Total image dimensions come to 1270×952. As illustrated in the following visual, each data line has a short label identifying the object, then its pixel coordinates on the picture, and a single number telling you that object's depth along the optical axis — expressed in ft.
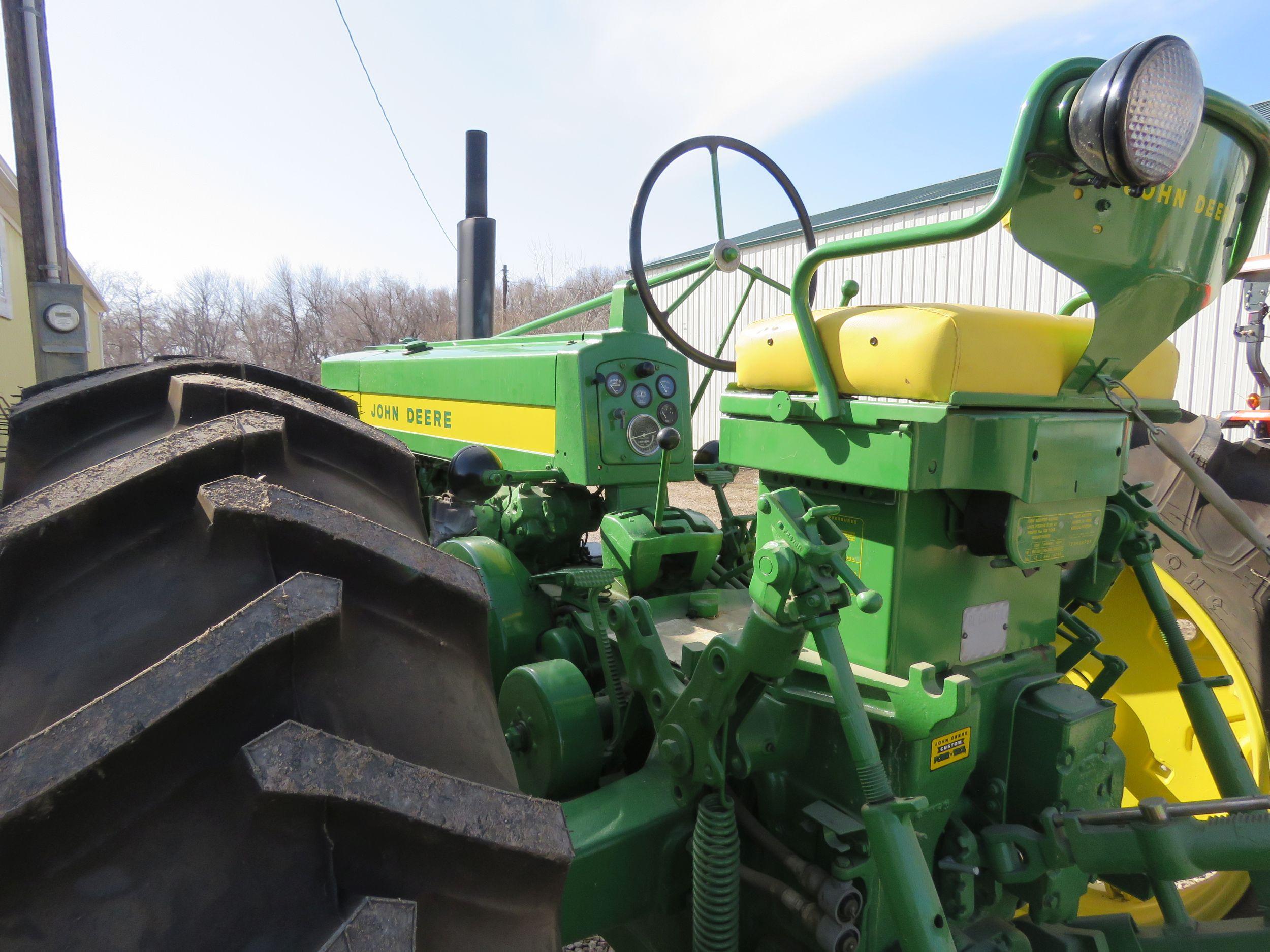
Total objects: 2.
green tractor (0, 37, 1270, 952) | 2.36
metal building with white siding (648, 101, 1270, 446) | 24.18
